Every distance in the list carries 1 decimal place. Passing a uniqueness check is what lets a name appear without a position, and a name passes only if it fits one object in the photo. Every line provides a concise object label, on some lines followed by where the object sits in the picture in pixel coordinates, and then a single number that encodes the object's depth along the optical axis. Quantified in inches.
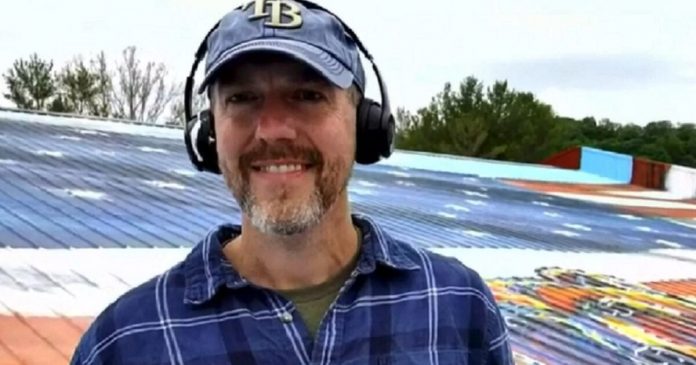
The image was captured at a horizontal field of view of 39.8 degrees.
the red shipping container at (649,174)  623.0
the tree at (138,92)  1305.4
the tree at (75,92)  1168.2
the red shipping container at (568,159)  749.3
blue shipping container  661.3
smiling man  53.6
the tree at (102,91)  1204.5
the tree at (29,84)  1168.2
